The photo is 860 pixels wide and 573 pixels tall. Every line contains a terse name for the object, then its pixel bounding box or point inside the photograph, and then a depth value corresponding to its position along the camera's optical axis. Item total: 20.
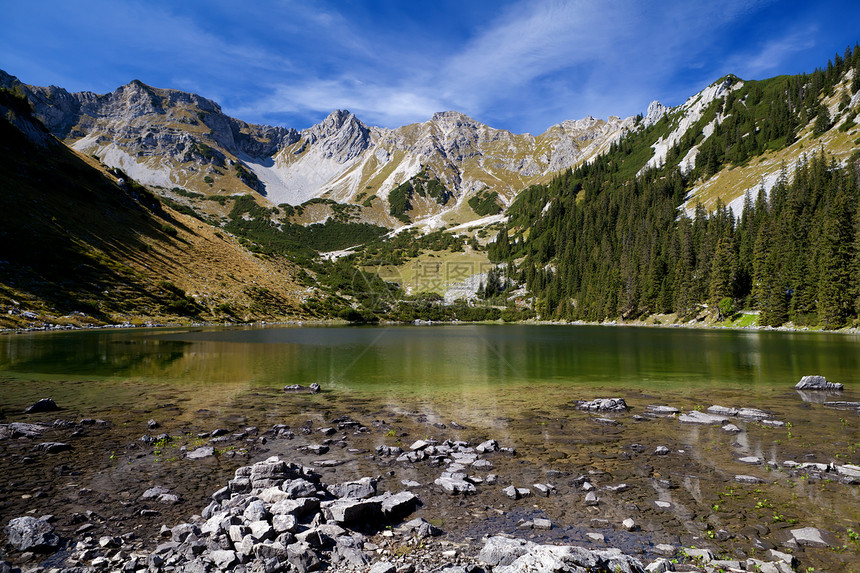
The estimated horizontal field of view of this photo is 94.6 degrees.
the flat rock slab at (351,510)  9.23
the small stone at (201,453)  13.80
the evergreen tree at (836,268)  79.19
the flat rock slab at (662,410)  20.52
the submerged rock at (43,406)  19.09
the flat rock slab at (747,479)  11.76
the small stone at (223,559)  7.48
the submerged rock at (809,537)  8.46
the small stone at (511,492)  10.94
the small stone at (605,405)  21.30
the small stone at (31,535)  7.98
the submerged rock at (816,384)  25.67
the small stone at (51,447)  13.84
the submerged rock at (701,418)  18.55
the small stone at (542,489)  11.19
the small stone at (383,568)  7.35
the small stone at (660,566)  7.32
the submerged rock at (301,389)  26.50
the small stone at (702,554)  7.90
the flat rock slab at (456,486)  11.26
